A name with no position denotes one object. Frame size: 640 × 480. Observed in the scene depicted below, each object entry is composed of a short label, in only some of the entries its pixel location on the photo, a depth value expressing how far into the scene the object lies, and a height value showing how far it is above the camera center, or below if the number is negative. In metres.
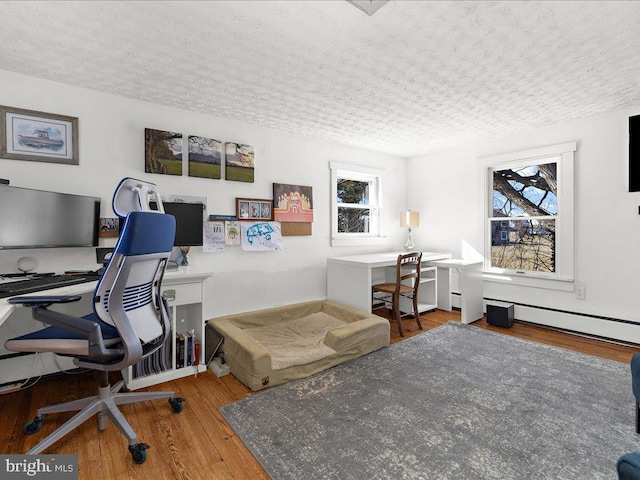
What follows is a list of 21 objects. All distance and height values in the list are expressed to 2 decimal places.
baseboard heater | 3.06 -0.97
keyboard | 1.66 -0.28
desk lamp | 4.72 +0.22
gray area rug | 1.49 -1.12
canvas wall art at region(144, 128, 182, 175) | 2.76 +0.78
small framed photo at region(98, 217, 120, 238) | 2.55 +0.07
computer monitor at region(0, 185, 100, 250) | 1.93 +0.13
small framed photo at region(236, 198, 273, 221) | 3.29 +0.30
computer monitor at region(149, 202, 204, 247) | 2.68 +0.14
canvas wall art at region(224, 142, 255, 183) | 3.20 +0.79
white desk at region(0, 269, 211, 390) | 2.25 -0.67
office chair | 1.46 -0.44
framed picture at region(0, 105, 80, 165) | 2.23 +0.77
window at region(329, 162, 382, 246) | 4.12 +0.45
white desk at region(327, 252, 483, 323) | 3.44 -0.52
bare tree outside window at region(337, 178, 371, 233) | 4.34 +0.43
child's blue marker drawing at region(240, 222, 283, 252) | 3.34 +0.00
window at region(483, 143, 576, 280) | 3.46 +0.27
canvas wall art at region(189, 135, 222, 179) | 3.00 +0.79
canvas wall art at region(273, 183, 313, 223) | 3.56 +0.40
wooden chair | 3.33 -0.61
